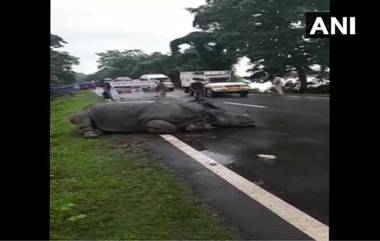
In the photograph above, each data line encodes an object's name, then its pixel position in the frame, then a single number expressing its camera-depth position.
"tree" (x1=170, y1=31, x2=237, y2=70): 32.25
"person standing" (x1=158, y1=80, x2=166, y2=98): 20.39
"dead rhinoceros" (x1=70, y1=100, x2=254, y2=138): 10.44
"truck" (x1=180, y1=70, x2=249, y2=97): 23.78
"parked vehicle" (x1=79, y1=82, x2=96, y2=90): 35.69
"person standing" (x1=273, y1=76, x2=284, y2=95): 25.94
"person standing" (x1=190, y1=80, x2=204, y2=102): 24.51
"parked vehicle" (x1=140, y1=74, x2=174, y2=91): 28.16
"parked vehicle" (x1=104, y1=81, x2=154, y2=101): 18.14
